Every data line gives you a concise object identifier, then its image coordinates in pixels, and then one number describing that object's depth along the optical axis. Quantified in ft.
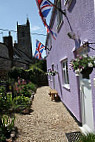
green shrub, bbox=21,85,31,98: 29.91
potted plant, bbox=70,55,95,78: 7.72
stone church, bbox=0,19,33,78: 52.24
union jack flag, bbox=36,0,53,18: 15.33
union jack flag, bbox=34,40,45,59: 40.01
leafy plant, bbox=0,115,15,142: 11.57
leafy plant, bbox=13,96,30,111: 20.45
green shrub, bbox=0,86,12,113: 18.93
